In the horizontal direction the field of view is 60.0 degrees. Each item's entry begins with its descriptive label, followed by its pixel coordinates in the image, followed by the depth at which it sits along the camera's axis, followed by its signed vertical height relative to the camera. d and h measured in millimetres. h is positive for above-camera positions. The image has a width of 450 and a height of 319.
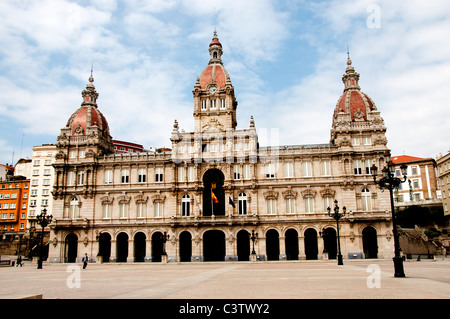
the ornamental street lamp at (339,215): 40531 +2002
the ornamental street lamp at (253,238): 57062 -290
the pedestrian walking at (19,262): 52781 -2950
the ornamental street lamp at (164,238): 58012 -73
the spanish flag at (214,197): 58875 +5818
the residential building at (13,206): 92875 +8147
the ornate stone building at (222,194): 59500 +6743
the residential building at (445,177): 78250 +11100
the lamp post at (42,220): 47200 +2359
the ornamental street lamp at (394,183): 23500 +3322
